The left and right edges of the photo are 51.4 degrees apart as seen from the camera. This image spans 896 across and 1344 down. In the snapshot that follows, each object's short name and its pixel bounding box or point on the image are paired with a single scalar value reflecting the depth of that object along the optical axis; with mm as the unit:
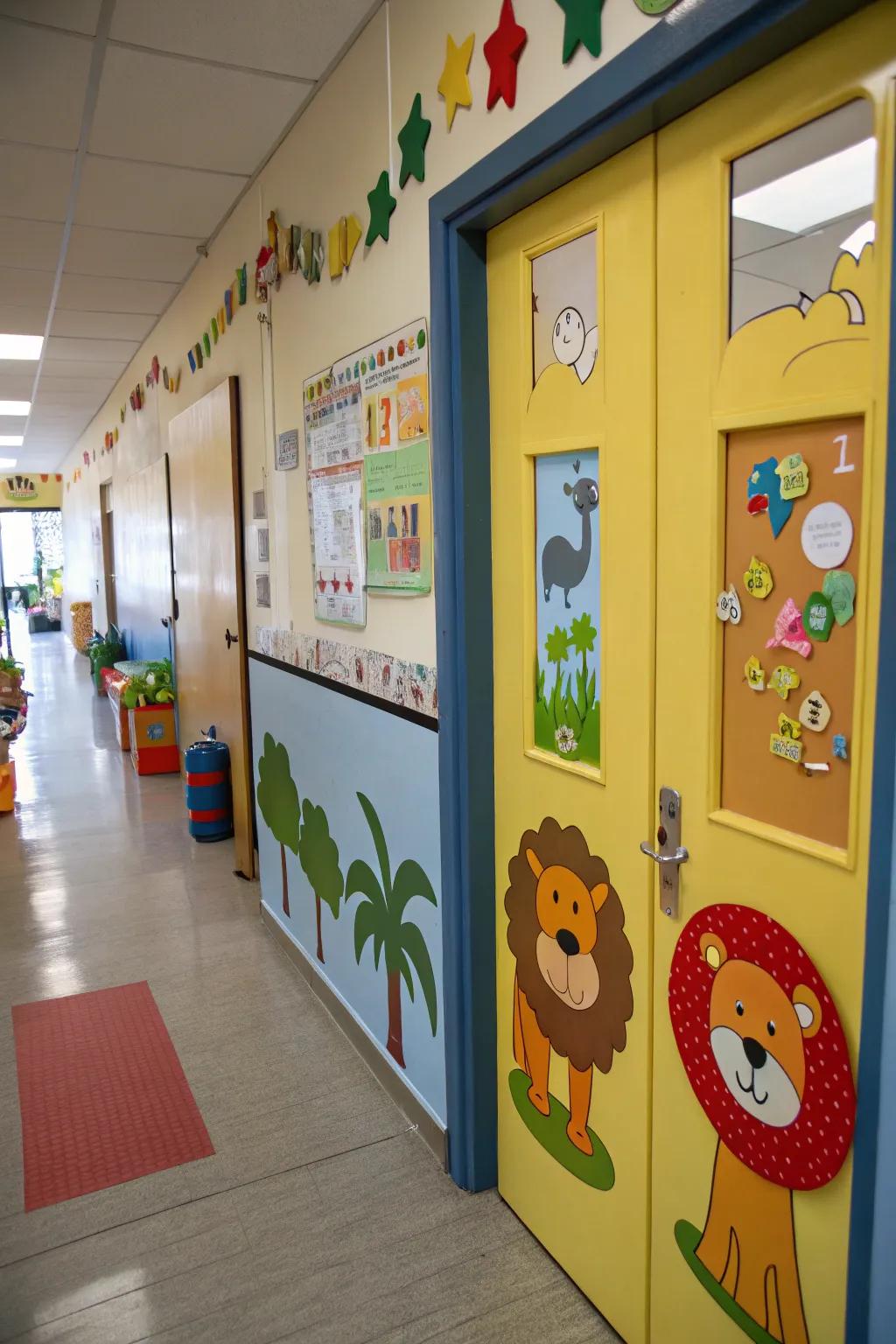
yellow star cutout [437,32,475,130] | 1833
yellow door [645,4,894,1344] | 1180
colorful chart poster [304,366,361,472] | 2525
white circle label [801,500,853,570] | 1206
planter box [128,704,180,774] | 6191
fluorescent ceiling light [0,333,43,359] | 5929
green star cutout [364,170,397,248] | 2232
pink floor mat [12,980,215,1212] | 2324
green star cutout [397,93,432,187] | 2029
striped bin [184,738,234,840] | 4574
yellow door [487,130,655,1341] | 1596
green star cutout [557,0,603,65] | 1451
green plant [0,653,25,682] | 5551
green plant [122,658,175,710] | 6285
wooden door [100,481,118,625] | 9516
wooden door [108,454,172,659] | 5988
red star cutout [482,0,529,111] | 1655
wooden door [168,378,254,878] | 3867
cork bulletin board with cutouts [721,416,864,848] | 1223
